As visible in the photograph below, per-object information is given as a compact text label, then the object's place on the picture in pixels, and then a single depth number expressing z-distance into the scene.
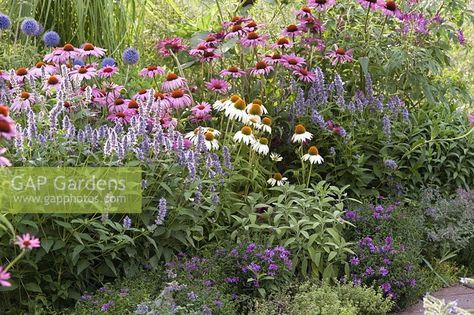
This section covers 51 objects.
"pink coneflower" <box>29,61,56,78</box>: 3.74
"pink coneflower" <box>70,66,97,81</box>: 3.69
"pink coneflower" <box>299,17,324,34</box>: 4.44
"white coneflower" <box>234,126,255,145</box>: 3.75
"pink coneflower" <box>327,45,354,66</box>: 4.41
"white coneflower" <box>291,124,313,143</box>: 3.96
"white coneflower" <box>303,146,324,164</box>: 3.92
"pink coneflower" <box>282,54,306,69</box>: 4.27
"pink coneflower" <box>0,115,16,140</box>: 1.67
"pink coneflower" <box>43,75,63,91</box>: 3.57
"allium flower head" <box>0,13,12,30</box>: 4.17
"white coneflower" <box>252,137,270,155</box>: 3.82
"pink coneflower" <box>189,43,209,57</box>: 4.24
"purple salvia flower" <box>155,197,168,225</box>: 3.15
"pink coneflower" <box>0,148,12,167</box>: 1.81
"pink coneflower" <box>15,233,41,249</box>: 1.74
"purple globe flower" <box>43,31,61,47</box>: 4.38
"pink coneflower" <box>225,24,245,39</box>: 4.30
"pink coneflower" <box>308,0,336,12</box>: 4.38
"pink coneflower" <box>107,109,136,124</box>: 3.63
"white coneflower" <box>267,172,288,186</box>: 3.96
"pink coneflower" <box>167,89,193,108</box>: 3.86
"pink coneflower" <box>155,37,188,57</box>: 4.52
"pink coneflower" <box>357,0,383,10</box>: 4.32
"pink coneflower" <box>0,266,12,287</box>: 1.60
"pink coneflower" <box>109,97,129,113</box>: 3.75
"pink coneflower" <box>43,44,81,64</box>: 3.91
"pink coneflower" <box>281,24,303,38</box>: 4.40
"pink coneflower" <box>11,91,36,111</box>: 3.37
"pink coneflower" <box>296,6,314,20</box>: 4.42
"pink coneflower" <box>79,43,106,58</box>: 3.94
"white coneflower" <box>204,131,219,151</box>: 3.72
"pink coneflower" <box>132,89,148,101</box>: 3.72
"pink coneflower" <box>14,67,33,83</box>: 3.60
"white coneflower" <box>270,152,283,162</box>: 4.08
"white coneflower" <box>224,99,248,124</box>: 3.77
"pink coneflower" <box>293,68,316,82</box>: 4.30
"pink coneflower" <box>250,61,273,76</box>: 4.19
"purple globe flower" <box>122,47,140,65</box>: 4.15
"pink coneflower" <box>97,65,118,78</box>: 3.83
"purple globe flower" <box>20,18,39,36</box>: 4.38
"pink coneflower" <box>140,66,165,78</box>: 4.09
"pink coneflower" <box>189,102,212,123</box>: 3.94
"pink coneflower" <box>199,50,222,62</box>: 4.25
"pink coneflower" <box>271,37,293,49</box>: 4.34
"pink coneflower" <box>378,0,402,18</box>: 4.31
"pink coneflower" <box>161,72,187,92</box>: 4.07
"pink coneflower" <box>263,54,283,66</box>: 4.25
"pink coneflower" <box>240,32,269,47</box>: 4.20
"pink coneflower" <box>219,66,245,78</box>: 4.23
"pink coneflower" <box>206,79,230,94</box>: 4.21
